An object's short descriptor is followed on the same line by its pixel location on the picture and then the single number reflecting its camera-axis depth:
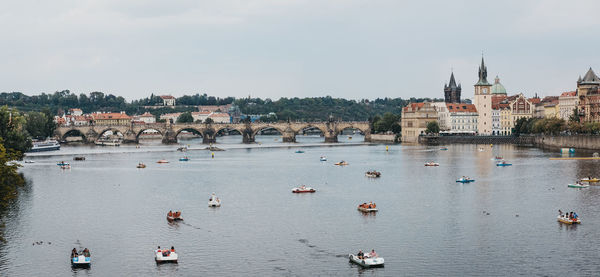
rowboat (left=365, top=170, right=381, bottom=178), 106.41
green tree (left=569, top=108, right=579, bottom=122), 176.25
